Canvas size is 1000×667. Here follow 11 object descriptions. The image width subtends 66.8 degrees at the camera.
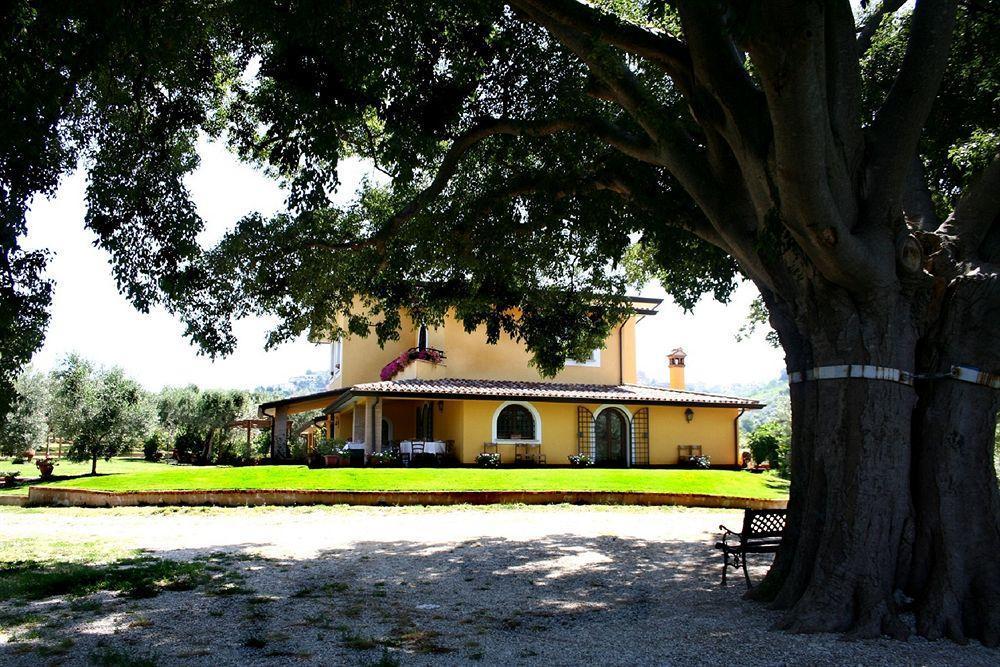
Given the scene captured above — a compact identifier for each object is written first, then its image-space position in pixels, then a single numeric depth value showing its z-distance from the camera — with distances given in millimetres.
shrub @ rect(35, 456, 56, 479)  26953
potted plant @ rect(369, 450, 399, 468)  23344
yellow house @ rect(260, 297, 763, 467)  24625
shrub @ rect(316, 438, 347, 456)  25406
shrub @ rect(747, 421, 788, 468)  28578
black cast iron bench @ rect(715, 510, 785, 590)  7898
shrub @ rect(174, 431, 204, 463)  40719
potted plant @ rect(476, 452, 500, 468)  23672
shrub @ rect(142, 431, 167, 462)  42750
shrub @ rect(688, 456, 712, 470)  26188
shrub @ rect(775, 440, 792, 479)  24047
